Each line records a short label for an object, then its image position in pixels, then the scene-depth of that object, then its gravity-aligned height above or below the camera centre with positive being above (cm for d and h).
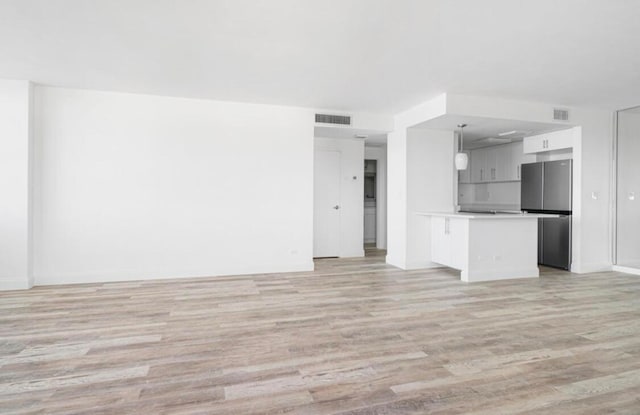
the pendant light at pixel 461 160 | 556 +73
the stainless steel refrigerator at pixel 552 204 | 604 +4
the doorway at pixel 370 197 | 894 +20
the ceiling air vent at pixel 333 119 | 582 +145
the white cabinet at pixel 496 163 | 775 +102
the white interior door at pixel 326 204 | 717 +1
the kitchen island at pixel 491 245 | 511 -61
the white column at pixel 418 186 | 603 +34
